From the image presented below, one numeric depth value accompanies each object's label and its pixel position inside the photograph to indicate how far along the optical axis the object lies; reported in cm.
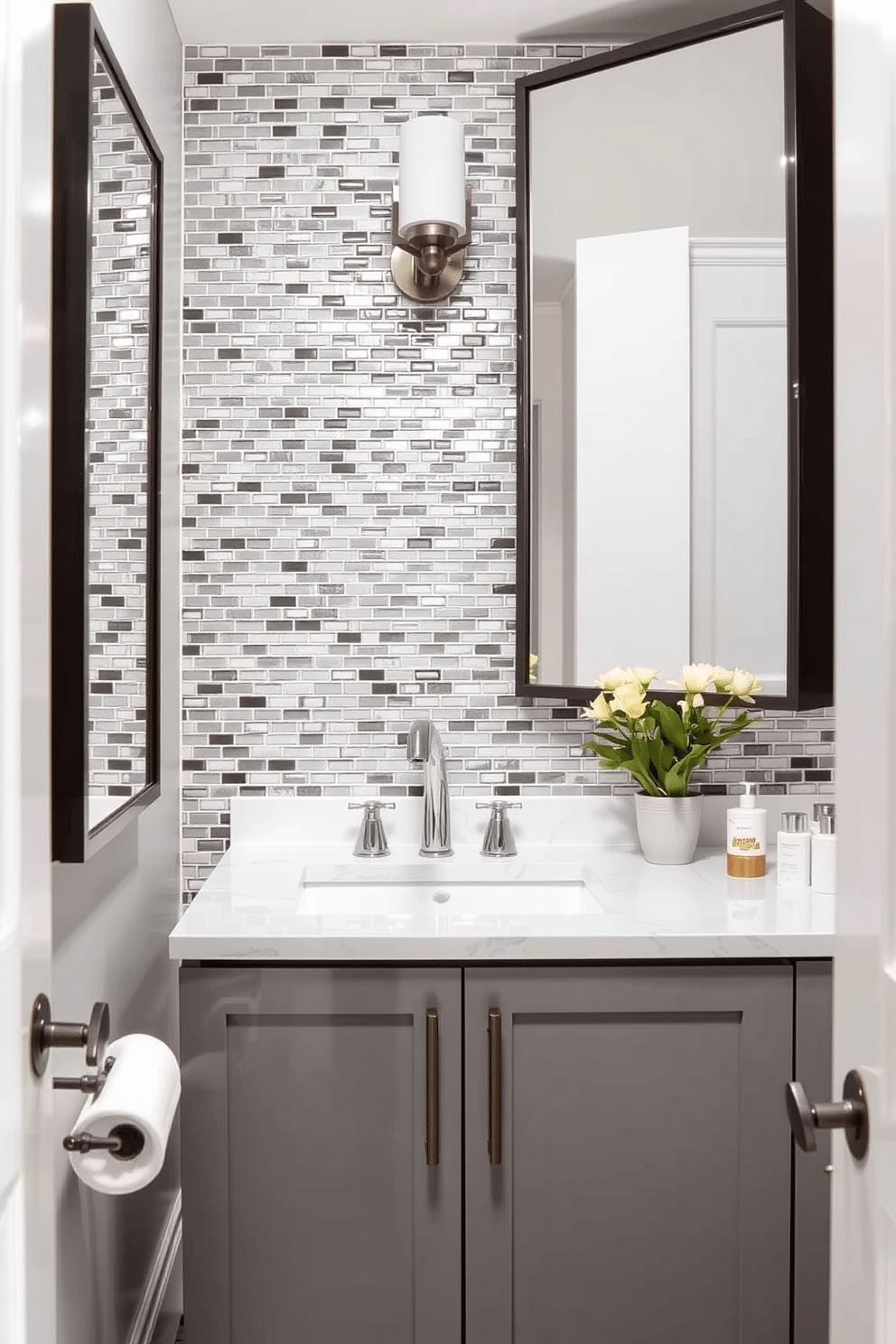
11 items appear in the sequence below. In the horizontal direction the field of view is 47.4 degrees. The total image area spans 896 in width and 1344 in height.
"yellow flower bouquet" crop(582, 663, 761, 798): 172
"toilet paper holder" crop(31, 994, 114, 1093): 73
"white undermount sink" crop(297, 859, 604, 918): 171
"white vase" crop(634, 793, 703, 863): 178
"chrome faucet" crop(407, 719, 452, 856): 179
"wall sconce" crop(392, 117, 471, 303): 180
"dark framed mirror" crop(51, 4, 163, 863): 113
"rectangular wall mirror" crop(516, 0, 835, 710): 166
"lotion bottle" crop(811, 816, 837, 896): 160
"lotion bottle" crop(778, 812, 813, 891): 162
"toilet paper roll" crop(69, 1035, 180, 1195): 85
